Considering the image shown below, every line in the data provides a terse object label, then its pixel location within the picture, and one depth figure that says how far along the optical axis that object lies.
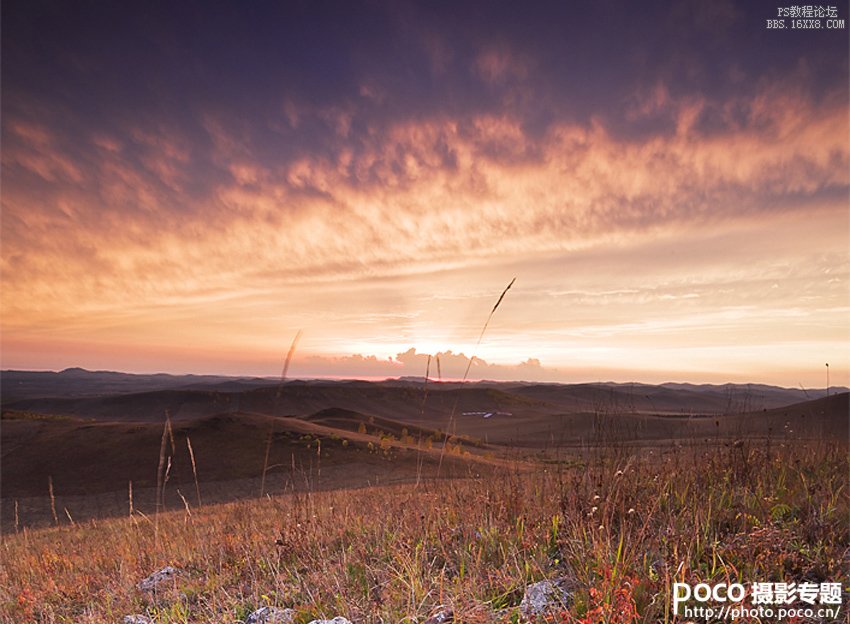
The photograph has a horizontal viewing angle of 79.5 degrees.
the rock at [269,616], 2.94
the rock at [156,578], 3.96
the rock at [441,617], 2.62
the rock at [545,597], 2.62
